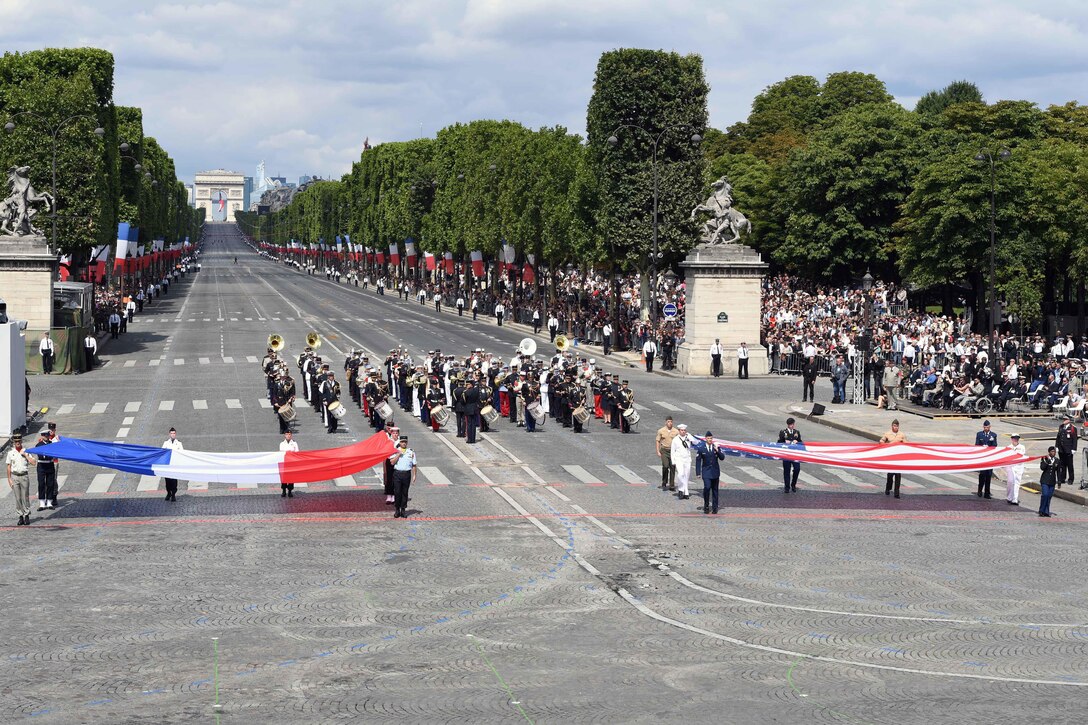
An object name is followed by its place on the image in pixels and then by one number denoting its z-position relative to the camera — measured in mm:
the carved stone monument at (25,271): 58438
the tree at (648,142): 71750
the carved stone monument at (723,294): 58531
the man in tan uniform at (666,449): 29750
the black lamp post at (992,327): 47188
